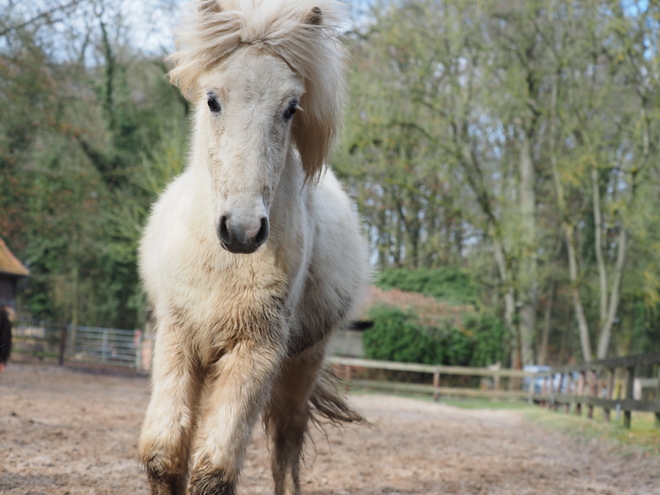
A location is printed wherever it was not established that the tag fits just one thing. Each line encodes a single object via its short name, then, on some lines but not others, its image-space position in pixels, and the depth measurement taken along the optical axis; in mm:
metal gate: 24250
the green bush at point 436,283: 24120
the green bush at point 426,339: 22531
